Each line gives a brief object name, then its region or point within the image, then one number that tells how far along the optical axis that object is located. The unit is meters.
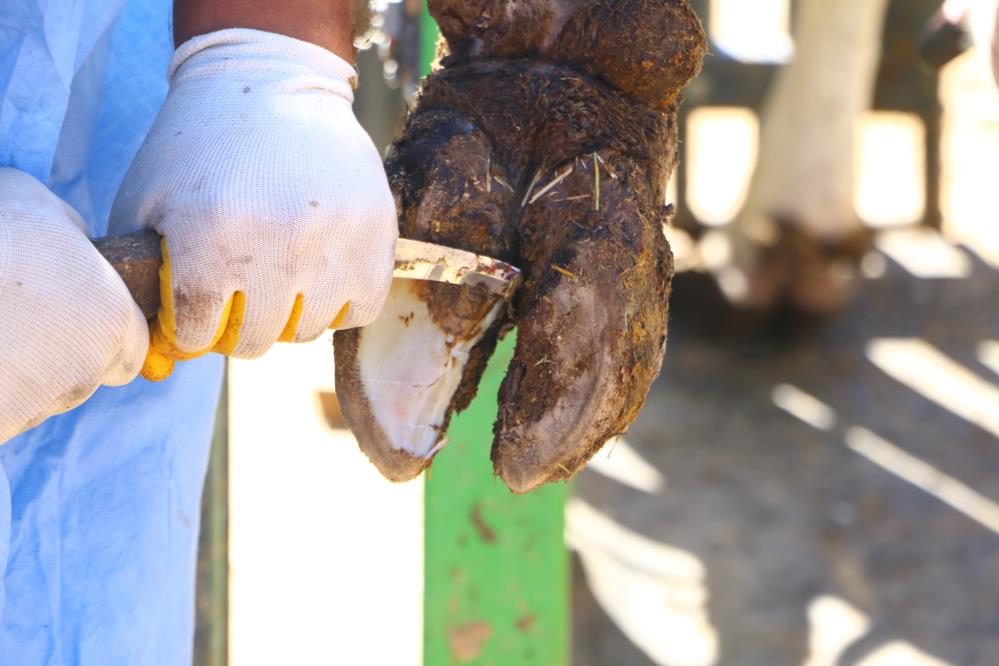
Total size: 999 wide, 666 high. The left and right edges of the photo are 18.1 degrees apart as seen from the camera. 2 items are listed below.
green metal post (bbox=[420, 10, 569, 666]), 1.52
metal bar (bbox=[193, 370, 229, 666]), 1.49
